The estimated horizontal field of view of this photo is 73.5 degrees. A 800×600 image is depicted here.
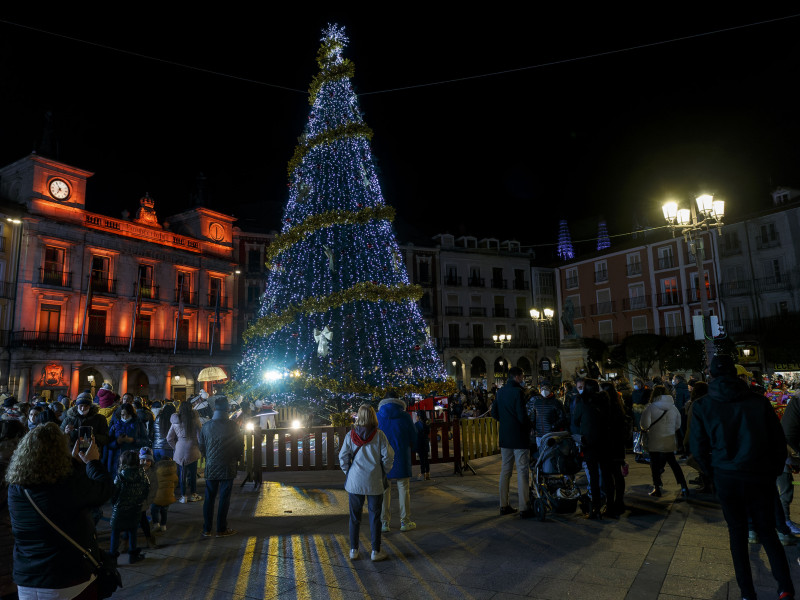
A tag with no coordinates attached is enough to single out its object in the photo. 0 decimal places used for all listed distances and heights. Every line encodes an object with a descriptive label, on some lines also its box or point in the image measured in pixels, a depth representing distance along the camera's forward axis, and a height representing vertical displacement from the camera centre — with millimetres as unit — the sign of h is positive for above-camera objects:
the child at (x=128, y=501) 5500 -1196
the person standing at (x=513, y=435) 6828 -772
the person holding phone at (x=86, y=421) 7535 -501
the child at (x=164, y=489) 6516 -1276
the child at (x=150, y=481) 6038 -1160
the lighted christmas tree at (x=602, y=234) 53938 +13915
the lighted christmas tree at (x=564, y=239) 58250 +14552
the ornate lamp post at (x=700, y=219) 12508 +3653
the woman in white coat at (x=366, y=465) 5359 -889
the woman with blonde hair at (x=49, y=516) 2902 -720
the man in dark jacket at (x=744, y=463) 3938 -700
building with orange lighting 29188 +5730
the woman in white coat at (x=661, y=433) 7637 -867
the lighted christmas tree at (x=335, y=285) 14000 +2673
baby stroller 6805 -1238
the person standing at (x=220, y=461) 6398 -935
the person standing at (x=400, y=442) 6410 -786
